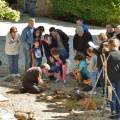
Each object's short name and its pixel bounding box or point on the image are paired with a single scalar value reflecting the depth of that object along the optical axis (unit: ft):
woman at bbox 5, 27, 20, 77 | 39.40
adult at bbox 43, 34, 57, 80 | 38.44
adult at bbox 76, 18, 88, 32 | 39.54
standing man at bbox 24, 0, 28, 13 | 76.95
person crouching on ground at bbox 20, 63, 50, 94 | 34.55
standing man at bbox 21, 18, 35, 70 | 39.29
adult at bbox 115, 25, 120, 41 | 35.80
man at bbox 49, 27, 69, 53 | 39.04
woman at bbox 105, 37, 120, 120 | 28.07
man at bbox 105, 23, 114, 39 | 38.14
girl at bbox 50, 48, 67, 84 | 37.29
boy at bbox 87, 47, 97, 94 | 35.06
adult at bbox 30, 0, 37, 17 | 75.29
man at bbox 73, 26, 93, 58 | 38.11
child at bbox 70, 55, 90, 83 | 36.60
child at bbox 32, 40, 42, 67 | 39.11
